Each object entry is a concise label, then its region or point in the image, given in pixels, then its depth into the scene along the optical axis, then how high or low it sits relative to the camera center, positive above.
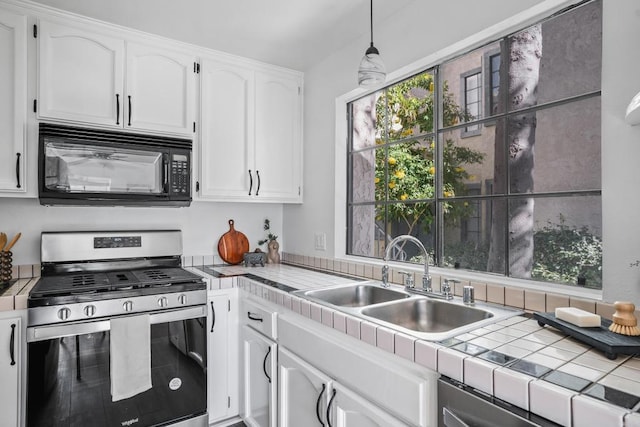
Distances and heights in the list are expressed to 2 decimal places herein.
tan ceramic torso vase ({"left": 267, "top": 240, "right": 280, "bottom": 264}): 2.91 -0.32
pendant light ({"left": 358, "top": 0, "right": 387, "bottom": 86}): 1.54 +0.60
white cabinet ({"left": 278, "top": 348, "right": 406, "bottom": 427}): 1.27 -0.74
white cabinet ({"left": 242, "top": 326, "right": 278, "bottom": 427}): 1.87 -0.91
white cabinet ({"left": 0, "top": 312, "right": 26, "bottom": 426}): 1.63 -0.71
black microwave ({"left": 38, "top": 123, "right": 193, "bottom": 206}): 2.00 +0.26
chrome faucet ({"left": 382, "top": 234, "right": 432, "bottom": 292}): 1.74 -0.29
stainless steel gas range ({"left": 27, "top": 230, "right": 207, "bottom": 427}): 1.69 -0.64
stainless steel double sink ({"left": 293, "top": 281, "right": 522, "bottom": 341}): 1.37 -0.41
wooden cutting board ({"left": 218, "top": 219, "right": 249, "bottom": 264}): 2.81 -0.26
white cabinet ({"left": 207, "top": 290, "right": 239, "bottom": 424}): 2.18 -0.86
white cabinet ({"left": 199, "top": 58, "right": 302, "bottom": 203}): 2.50 +0.57
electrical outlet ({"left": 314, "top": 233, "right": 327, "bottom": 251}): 2.63 -0.21
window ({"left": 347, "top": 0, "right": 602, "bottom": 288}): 1.39 +0.26
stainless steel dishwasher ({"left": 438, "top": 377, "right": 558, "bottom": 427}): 0.83 -0.48
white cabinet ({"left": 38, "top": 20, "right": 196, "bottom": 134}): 2.02 +0.77
